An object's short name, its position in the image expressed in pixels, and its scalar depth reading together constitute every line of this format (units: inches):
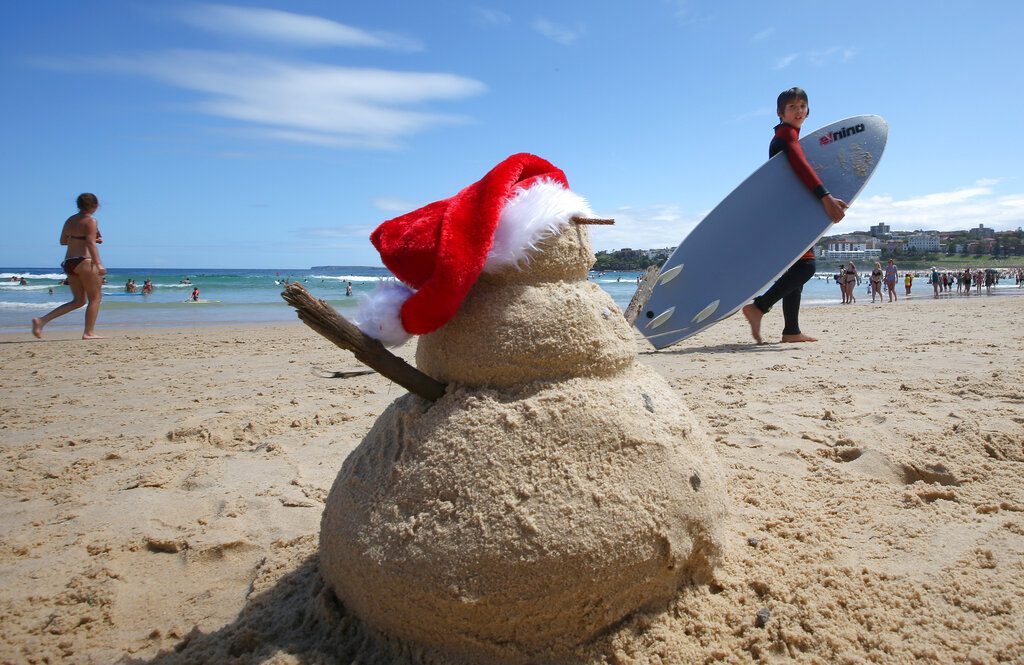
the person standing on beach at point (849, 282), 685.3
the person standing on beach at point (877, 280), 700.7
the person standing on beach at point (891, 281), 703.4
